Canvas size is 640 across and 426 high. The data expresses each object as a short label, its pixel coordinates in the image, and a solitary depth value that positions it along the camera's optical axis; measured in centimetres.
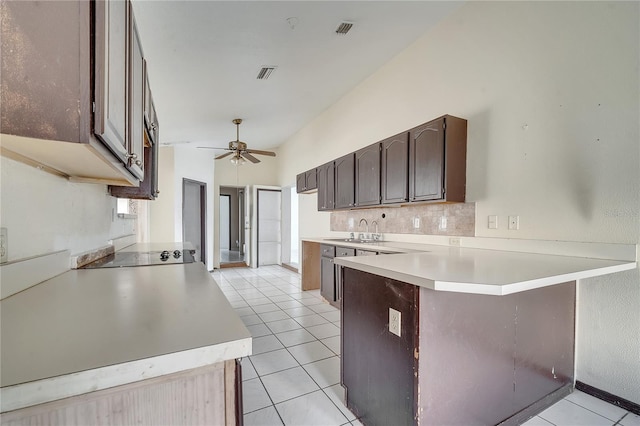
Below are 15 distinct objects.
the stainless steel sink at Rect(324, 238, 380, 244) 385
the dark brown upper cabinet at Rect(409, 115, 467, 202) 261
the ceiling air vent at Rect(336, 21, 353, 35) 280
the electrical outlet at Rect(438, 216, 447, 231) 294
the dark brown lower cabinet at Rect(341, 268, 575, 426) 135
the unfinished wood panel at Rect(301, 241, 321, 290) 477
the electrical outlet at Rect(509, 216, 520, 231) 230
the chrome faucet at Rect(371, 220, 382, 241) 390
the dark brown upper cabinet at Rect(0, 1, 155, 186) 73
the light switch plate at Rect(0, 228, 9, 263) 101
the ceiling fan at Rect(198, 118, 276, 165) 474
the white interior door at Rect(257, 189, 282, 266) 714
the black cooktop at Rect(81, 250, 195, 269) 178
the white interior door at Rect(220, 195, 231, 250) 1001
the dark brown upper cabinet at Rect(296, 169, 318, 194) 520
